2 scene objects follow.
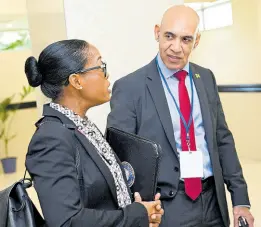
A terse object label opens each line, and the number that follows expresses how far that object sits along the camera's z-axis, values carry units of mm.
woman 1270
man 1910
